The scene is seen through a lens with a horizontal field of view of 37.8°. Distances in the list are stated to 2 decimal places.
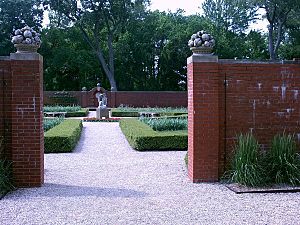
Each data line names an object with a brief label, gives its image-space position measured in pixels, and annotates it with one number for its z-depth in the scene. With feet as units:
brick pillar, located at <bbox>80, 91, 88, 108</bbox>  142.82
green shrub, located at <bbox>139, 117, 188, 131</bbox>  57.36
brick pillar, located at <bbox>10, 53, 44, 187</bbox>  25.04
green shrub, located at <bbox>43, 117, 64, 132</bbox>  58.59
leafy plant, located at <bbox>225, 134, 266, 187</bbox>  24.86
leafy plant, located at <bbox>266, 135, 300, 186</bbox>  25.35
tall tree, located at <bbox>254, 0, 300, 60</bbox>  131.85
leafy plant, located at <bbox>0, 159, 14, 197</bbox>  23.83
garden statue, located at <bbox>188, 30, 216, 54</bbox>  26.55
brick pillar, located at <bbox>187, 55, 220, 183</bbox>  26.68
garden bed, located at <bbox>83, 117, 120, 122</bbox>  86.12
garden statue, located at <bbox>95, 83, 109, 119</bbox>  90.27
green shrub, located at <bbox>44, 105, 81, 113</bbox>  109.17
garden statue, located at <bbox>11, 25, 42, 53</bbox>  25.03
